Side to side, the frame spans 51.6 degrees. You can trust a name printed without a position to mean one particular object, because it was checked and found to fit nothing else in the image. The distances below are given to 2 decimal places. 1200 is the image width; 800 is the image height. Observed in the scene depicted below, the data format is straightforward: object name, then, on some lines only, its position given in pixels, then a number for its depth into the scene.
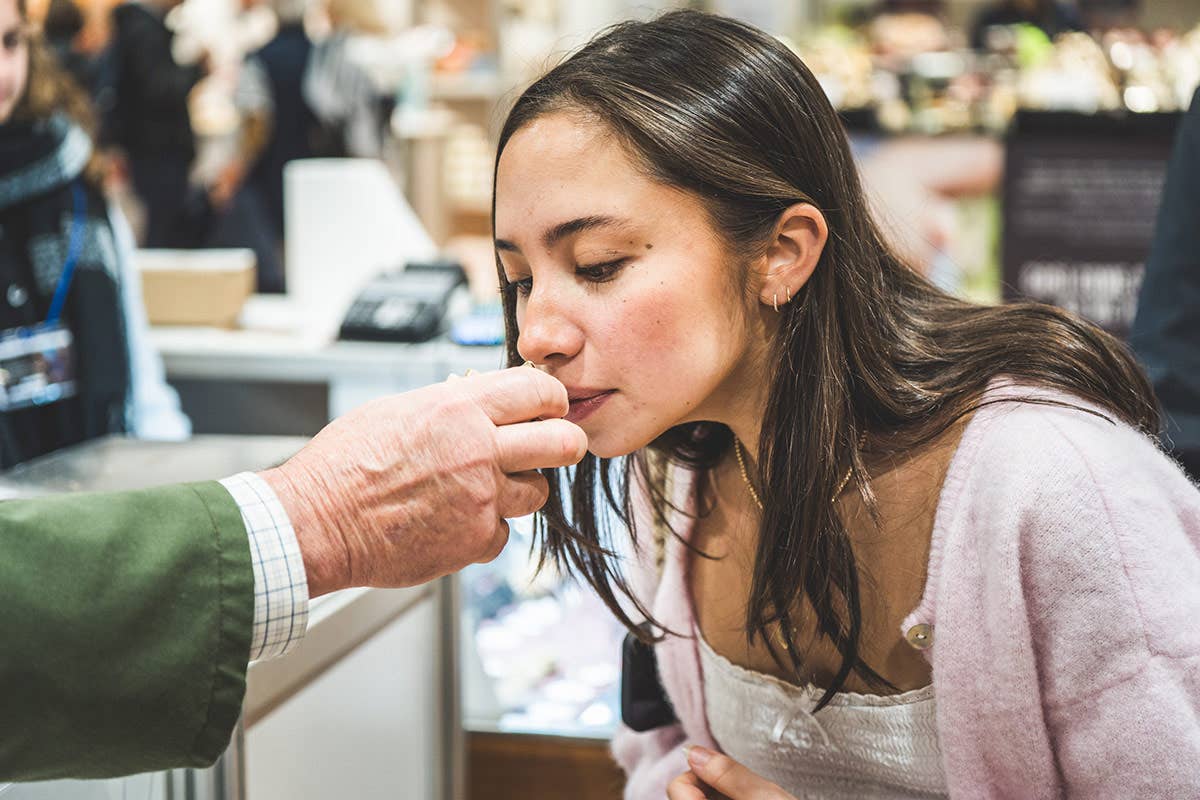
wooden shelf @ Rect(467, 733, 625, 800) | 2.34
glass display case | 2.42
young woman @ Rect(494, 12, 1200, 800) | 1.12
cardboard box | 2.82
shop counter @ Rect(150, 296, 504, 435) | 2.37
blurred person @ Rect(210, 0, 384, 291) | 6.60
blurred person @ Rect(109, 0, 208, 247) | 6.11
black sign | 3.84
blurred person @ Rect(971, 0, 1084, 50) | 6.16
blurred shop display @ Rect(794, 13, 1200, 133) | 4.24
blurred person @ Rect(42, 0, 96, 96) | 3.94
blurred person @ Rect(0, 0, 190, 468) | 2.35
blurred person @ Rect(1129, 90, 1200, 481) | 1.80
